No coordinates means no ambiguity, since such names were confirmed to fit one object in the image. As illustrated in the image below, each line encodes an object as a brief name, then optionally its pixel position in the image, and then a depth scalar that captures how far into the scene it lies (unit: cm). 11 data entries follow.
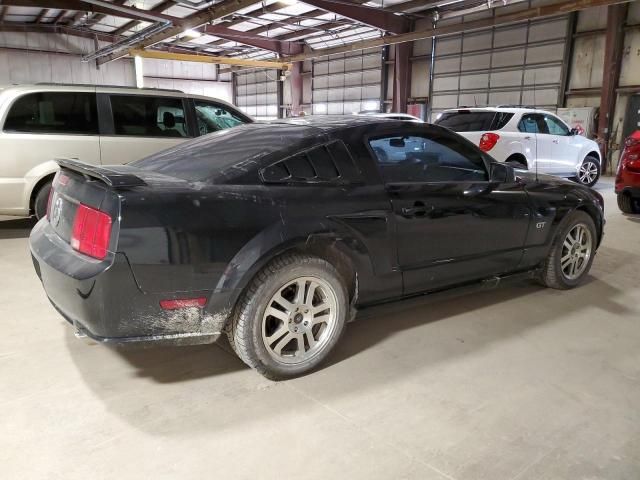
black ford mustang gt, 214
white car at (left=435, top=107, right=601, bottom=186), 854
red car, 671
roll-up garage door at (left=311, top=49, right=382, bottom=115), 1931
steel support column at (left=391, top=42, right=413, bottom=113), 1755
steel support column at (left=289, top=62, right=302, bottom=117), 2256
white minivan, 527
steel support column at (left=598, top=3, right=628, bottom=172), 1256
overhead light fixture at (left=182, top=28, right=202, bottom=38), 1987
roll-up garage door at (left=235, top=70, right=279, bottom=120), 2502
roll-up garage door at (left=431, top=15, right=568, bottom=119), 1409
